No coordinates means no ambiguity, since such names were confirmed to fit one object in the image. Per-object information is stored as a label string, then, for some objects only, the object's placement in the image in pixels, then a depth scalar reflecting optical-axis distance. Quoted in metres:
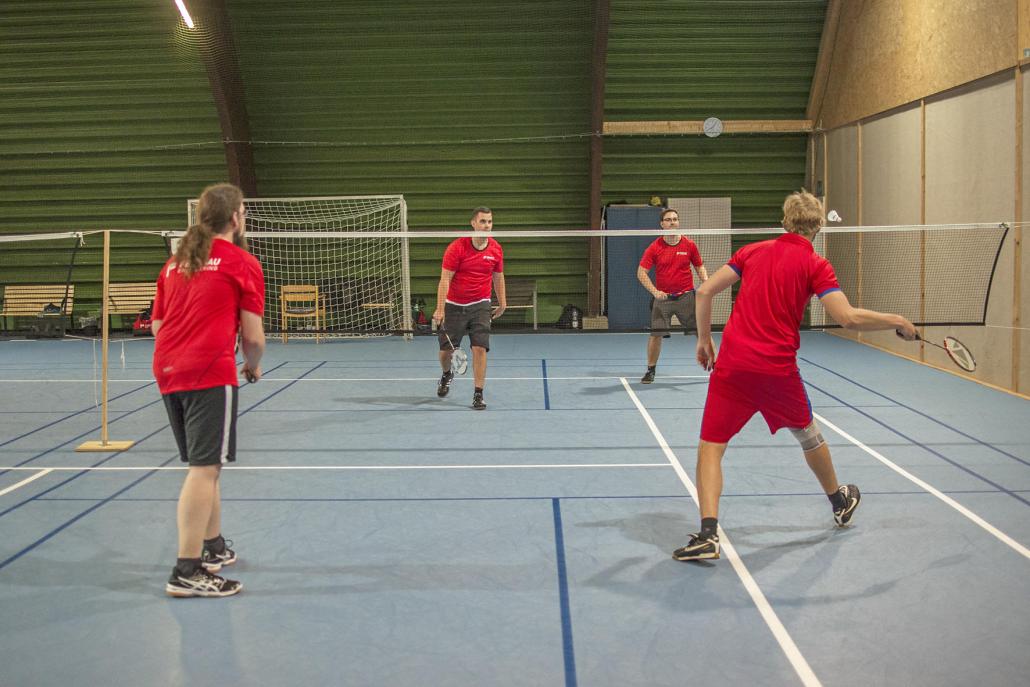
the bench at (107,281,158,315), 17.64
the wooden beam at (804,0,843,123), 16.05
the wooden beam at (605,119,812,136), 17.12
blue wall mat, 17.06
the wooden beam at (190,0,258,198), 15.59
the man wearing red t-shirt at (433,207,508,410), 9.41
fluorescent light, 14.45
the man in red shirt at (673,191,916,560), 4.76
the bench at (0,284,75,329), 17.56
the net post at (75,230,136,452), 7.54
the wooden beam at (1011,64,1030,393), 9.85
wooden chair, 16.19
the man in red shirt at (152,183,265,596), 4.22
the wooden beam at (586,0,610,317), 15.46
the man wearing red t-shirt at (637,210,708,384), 10.79
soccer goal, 17.12
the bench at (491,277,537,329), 17.75
